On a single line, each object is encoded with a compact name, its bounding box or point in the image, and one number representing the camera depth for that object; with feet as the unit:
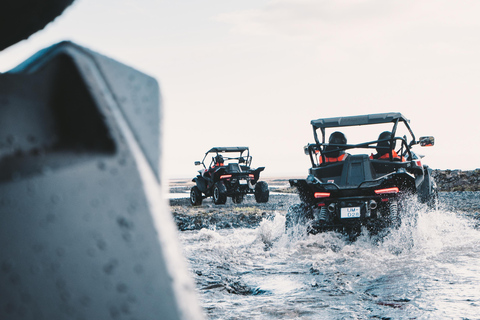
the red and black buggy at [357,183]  22.24
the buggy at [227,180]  52.49
